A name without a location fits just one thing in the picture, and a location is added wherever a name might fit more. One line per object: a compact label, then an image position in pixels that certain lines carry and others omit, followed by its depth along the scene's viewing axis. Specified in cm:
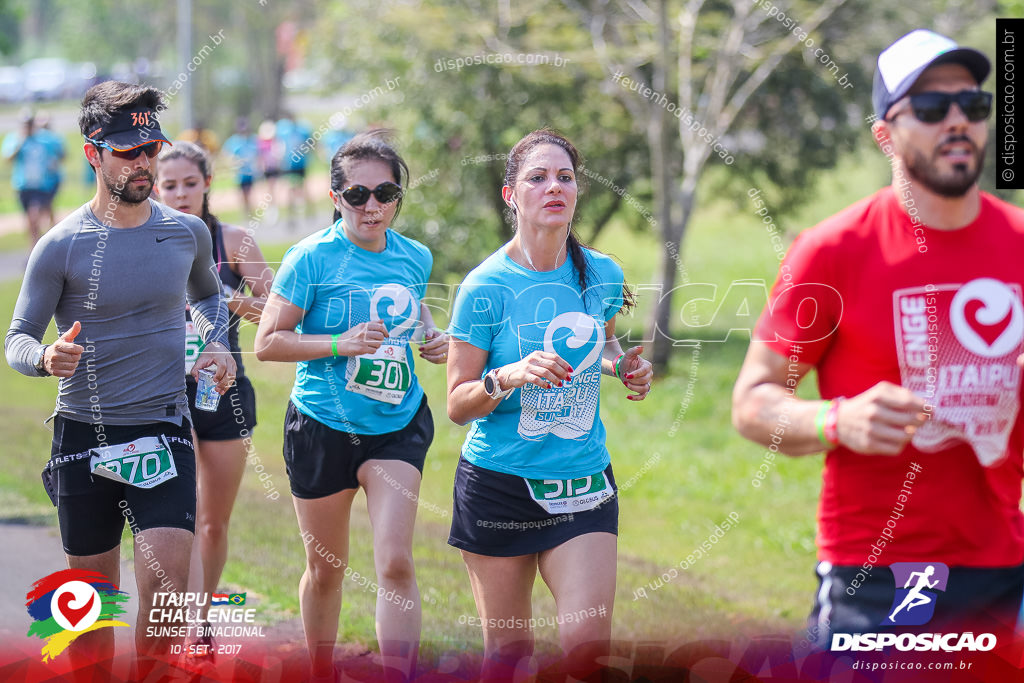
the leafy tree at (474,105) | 2969
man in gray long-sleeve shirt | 766
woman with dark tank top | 1004
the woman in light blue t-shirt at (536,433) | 730
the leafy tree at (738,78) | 2898
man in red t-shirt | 559
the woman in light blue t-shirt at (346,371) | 876
